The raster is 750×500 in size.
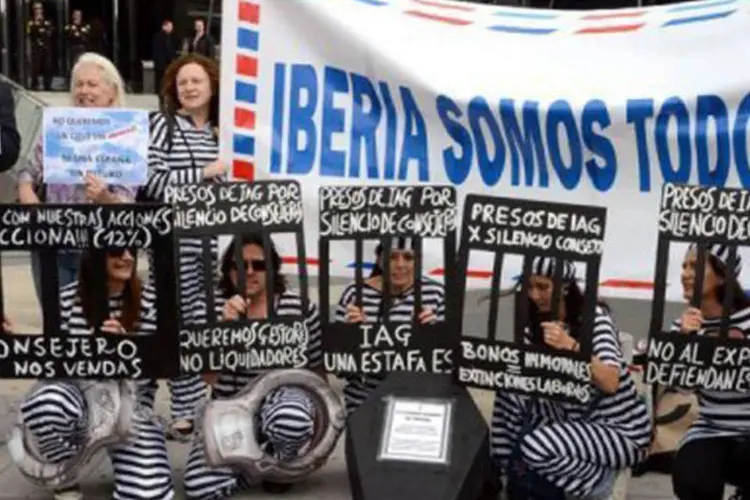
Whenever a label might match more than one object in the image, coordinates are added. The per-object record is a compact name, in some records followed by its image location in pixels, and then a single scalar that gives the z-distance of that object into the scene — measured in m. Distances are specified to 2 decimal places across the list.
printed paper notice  4.16
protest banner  5.22
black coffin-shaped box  4.05
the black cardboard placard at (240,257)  4.76
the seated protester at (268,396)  4.80
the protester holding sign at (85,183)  5.18
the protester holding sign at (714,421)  4.38
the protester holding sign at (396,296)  4.82
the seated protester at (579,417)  4.52
